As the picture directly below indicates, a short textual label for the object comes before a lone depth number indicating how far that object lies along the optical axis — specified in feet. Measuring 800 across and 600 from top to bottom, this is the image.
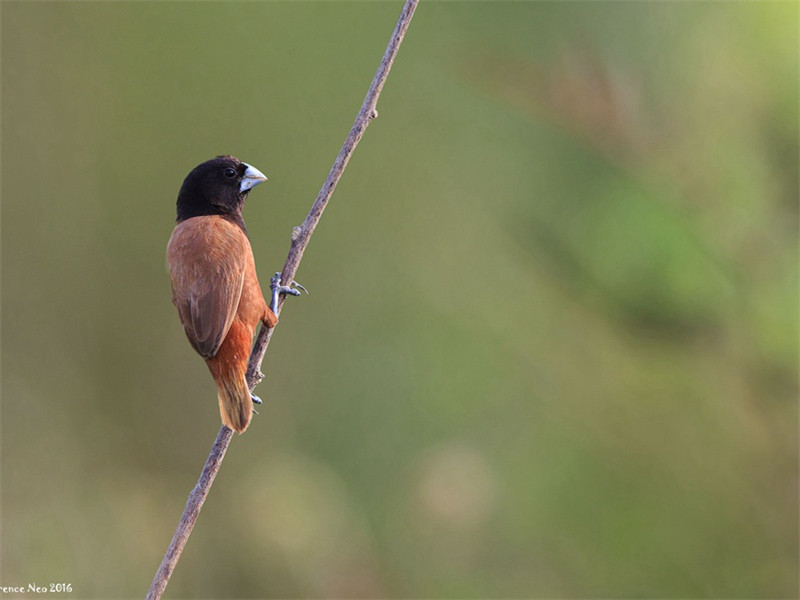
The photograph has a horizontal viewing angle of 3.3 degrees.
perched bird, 17.57
